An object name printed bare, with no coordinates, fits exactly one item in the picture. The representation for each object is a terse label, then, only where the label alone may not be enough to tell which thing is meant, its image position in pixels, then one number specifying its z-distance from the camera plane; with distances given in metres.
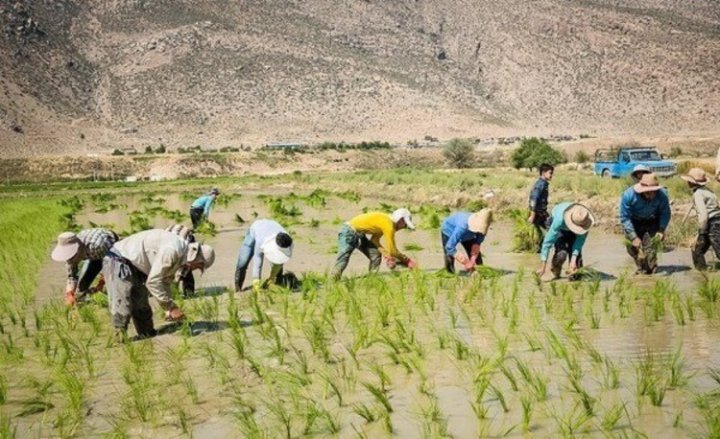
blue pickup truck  30.36
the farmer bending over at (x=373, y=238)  9.80
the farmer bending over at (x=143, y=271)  7.34
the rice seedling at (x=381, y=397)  5.05
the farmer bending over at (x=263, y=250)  9.12
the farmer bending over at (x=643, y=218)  10.09
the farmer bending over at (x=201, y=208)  17.31
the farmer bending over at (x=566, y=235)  9.55
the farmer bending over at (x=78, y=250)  8.29
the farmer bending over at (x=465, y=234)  9.59
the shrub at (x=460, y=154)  61.78
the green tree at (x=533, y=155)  45.28
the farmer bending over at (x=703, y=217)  9.90
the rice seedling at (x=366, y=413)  4.96
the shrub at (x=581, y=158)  49.06
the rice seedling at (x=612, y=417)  4.55
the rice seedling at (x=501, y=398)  4.99
